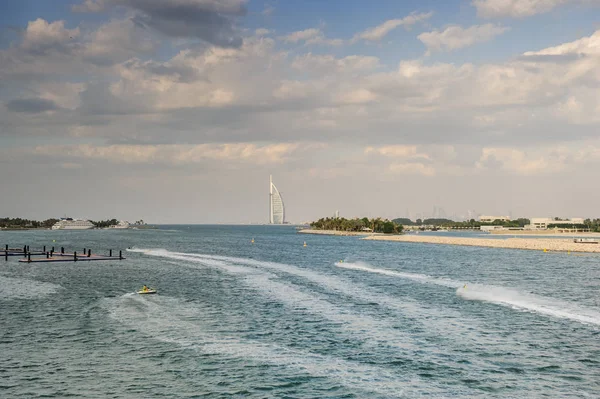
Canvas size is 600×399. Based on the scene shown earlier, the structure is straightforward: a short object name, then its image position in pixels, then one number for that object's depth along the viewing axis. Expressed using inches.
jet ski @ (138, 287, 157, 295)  2357.3
